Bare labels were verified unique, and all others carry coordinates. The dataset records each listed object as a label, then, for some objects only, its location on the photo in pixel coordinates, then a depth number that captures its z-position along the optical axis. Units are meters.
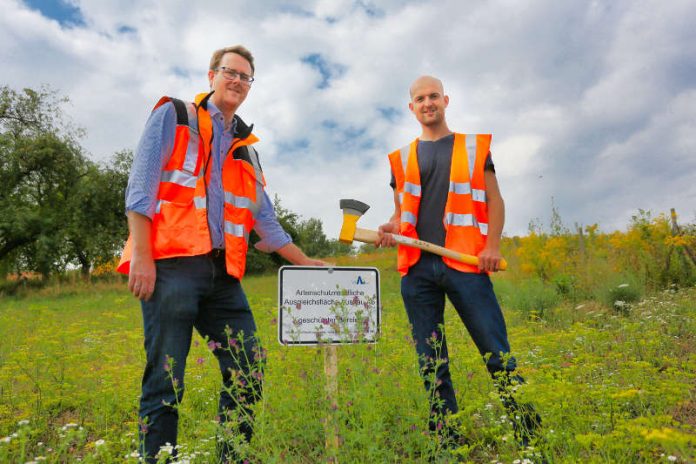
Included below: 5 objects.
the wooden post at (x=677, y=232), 10.19
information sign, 3.11
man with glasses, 2.76
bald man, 3.24
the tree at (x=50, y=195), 24.69
